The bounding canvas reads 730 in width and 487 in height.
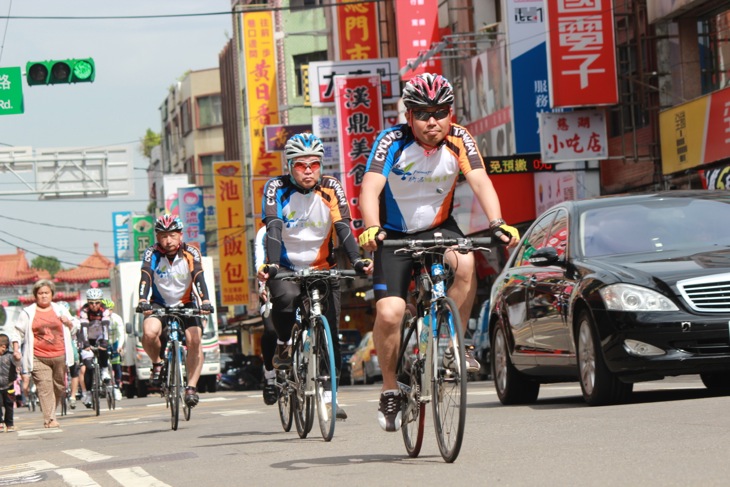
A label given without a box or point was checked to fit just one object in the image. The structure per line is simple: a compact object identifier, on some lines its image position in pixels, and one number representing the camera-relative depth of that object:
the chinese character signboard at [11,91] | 33.91
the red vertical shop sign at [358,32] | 49.44
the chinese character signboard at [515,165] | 33.28
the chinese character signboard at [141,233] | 101.12
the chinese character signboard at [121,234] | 110.06
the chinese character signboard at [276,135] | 60.03
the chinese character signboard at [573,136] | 29.70
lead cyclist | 8.77
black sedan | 11.73
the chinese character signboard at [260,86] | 65.50
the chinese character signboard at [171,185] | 95.88
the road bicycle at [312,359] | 10.70
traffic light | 27.41
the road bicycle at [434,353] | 8.07
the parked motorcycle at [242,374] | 47.31
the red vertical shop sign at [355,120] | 43.53
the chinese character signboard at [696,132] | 25.83
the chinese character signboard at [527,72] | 32.75
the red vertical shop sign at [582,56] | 28.73
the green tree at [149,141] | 135.38
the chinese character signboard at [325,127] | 48.97
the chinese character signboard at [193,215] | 79.94
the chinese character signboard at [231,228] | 70.94
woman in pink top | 18.86
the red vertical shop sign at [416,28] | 40.88
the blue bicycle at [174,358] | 14.55
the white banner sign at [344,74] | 44.47
